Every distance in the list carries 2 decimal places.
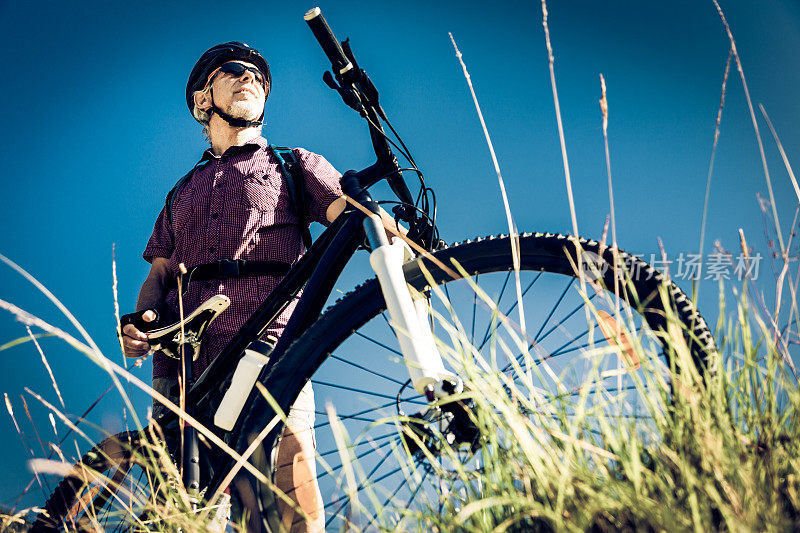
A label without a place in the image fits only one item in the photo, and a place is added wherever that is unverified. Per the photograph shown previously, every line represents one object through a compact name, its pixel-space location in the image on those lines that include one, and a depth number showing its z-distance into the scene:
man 1.70
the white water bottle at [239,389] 1.37
